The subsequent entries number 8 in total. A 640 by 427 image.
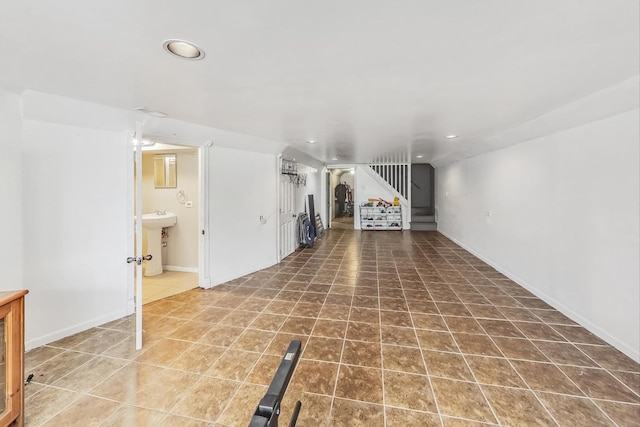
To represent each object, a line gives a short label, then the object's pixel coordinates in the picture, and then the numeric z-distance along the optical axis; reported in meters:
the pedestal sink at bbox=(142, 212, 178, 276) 4.38
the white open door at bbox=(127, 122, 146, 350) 2.36
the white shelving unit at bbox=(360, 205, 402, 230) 9.27
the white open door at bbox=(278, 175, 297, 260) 5.59
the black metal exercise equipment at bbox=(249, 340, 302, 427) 0.94
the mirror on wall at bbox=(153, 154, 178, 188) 4.73
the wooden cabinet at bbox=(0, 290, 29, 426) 1.56
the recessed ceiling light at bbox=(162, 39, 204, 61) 1.50
